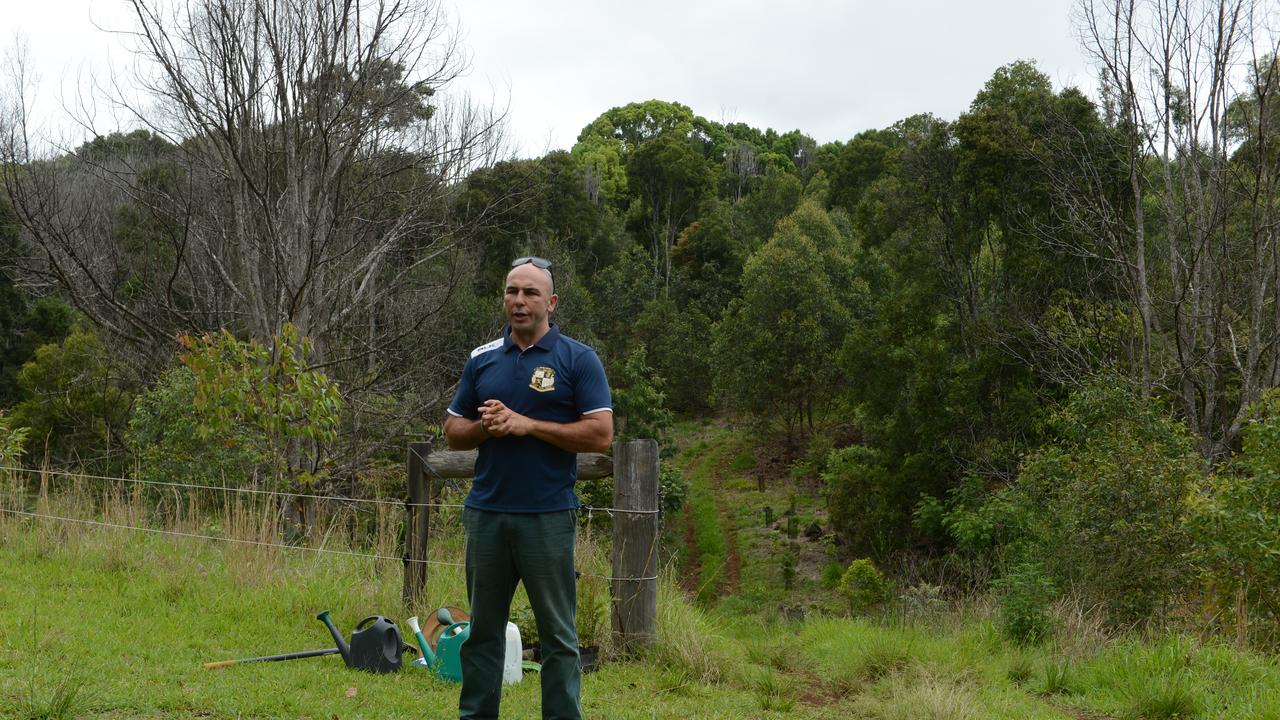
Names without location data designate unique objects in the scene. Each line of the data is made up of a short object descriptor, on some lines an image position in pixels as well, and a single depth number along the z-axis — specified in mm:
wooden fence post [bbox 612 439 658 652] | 5746
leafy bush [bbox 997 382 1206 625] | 10398
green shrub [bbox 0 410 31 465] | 10781
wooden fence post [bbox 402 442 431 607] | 6176
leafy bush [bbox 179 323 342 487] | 8398
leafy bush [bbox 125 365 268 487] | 12035
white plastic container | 5020
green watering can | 5039
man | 3576
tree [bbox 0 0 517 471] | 10367
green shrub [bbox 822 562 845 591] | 23797
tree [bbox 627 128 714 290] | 51531
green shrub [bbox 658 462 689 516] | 27969
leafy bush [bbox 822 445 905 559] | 23438
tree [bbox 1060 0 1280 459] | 16766
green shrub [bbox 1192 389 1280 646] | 7777
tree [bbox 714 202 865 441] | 34094
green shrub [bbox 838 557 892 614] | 19172
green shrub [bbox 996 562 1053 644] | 7016
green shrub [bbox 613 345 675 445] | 30578
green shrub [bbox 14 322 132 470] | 22891
